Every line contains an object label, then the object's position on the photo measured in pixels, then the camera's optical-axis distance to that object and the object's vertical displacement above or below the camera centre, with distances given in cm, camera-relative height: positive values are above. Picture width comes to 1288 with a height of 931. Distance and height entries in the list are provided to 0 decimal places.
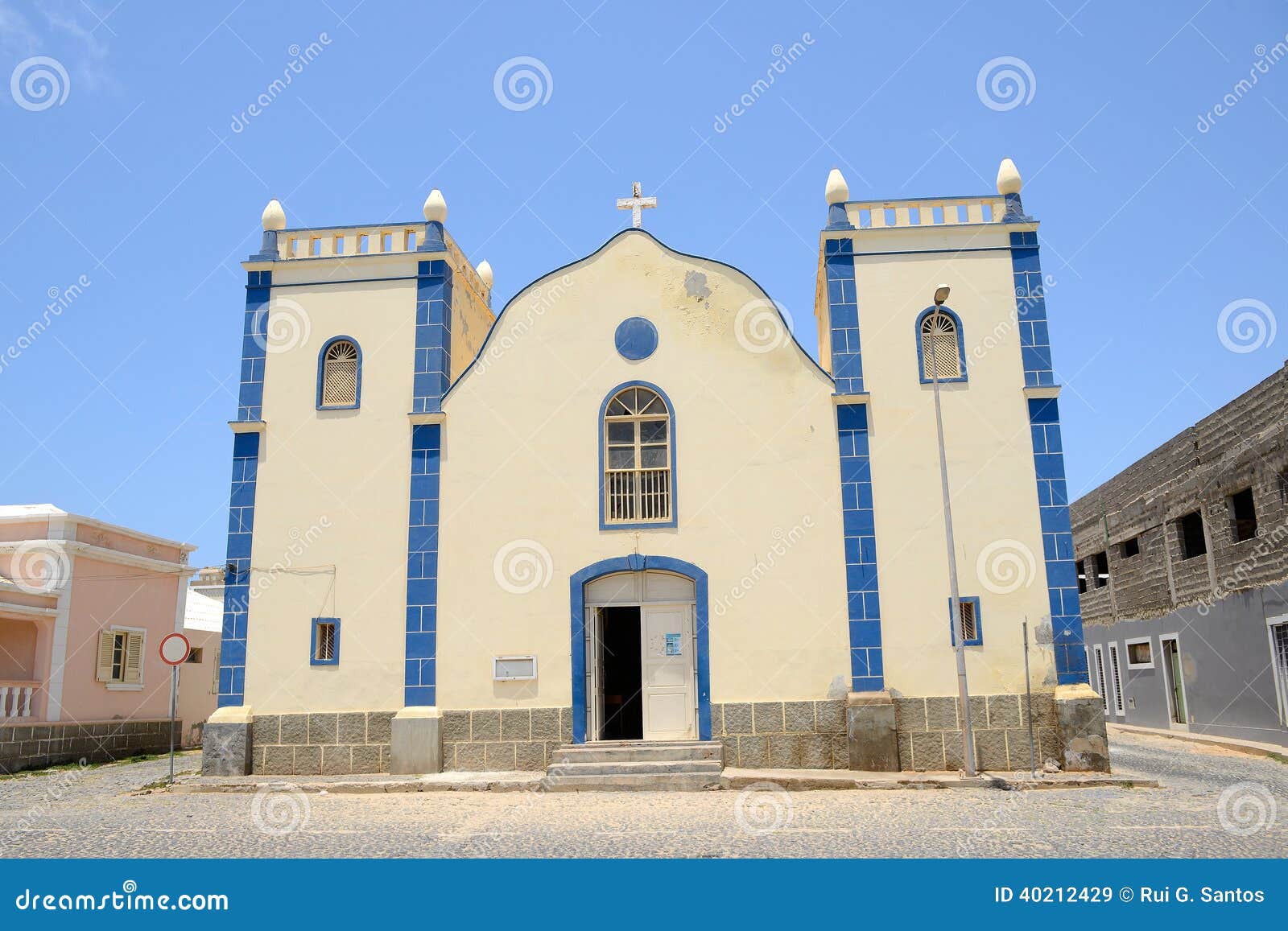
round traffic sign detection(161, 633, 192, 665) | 1491 +43
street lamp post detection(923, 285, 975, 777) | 1350 +63
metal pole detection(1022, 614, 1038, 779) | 1412 -44
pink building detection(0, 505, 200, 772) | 1906 +83
